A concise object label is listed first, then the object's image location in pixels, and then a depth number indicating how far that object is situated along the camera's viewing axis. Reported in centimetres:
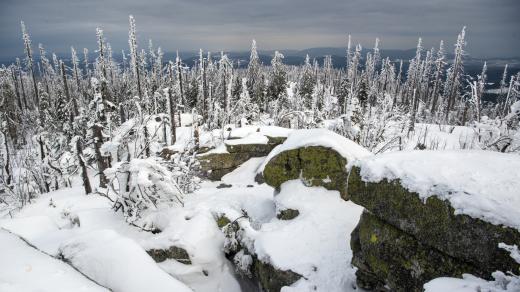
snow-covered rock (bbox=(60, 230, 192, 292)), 411
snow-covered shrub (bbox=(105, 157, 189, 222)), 903
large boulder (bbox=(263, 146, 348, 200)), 858
